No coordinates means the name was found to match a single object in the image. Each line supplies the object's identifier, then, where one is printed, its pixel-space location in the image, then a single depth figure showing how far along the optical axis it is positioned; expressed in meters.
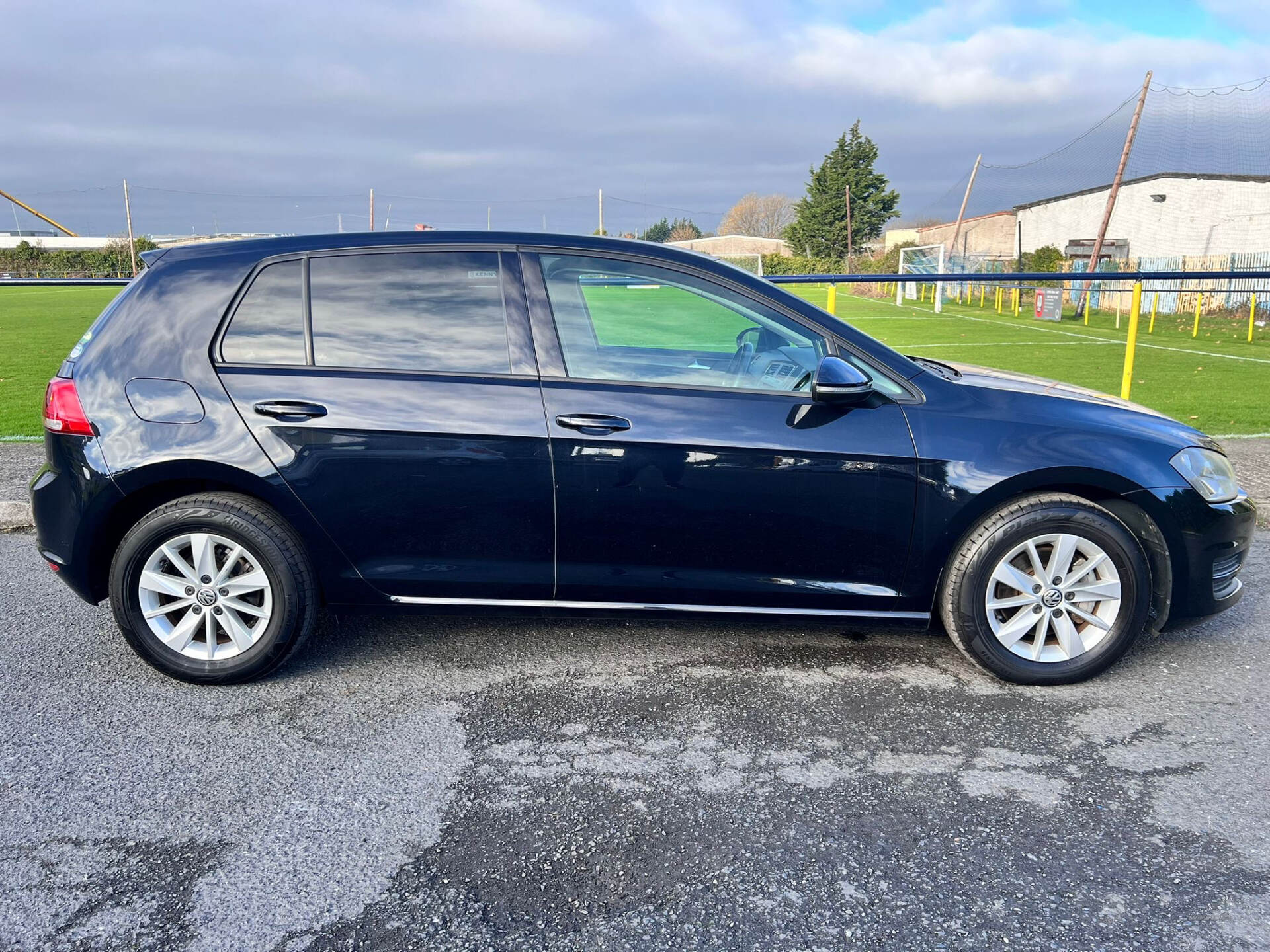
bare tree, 88.44
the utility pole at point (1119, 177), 35.80
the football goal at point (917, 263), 42.51
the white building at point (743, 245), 71.94
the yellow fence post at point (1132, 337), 7.36
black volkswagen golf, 3.45
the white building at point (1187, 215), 41.81
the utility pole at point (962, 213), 61.06
